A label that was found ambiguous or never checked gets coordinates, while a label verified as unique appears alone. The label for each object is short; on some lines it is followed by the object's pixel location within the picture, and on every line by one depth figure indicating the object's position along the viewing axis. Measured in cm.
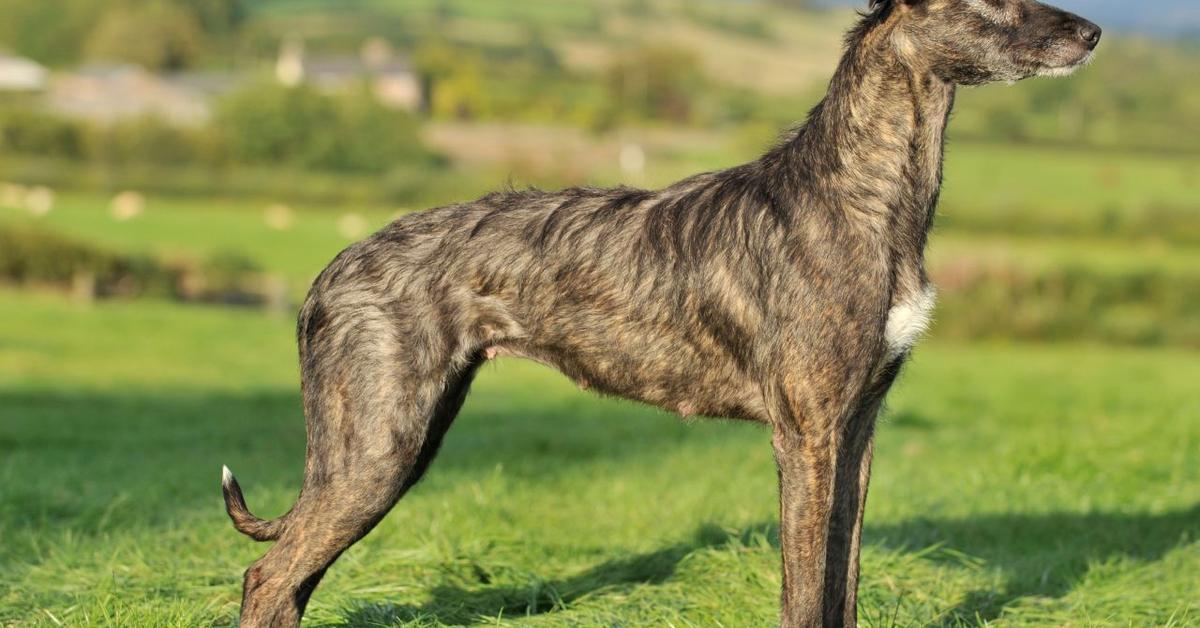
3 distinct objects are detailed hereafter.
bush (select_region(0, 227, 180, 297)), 4241
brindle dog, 658
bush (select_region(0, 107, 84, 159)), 6094
